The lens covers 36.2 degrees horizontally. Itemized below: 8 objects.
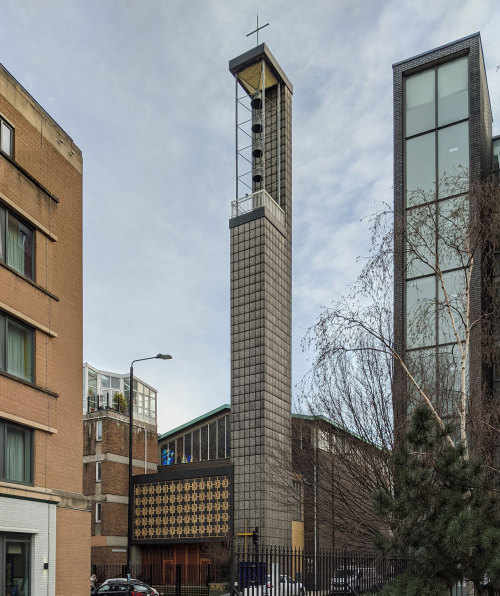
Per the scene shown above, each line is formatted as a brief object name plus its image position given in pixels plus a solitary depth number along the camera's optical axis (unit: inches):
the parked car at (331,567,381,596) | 645.3
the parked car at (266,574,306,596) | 589.1
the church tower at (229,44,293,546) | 1862.7
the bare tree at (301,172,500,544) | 710.5
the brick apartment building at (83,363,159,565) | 1957.4
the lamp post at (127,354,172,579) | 1182.2
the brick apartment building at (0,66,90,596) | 750.5
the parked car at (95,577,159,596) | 1256.2
